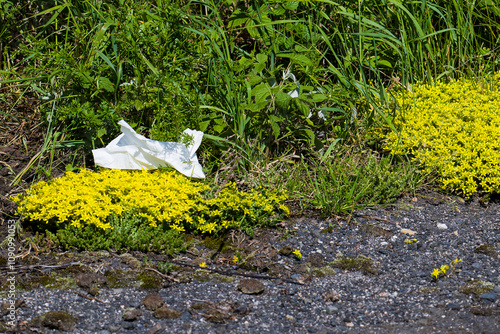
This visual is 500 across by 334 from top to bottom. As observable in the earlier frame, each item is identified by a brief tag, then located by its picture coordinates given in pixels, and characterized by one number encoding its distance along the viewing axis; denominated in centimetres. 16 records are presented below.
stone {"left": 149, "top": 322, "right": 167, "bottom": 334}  473
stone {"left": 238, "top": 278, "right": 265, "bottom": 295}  540
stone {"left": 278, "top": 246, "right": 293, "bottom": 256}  623
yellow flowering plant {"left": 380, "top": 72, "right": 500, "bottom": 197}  777
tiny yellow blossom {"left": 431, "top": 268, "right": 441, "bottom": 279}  567
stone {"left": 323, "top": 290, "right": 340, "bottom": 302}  532
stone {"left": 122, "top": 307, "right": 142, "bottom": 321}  485
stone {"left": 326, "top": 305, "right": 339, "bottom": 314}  513
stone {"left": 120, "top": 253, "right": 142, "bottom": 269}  575
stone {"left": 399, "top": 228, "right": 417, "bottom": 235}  677
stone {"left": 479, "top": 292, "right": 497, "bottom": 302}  529
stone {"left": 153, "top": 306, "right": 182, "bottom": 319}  493
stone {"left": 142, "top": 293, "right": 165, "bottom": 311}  504
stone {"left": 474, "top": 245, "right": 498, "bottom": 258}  624
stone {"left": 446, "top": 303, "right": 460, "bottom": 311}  514
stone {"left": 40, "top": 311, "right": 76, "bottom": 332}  470
